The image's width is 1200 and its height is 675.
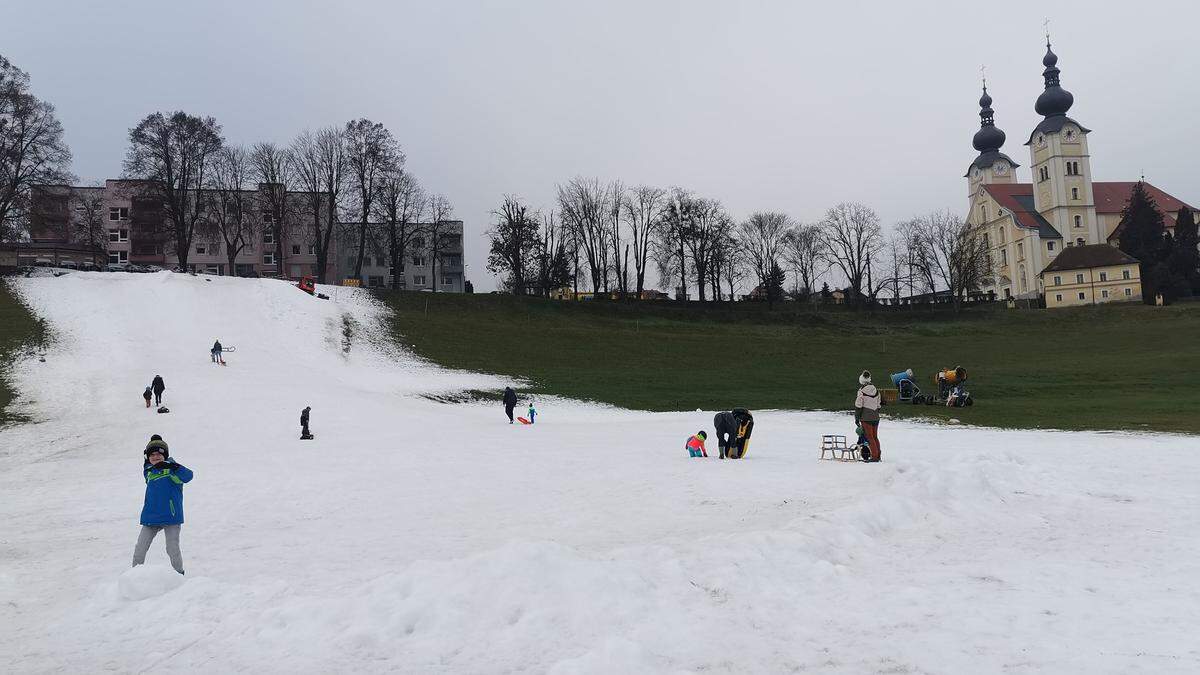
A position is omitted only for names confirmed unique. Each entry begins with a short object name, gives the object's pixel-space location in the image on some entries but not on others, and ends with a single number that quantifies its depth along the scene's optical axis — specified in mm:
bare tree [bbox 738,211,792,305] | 102188
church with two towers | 98312
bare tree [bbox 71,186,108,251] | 75875
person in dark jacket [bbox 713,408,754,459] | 17859
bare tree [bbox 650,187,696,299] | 90500
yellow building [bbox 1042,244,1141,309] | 85062
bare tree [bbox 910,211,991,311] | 88375
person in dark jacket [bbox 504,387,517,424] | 29406
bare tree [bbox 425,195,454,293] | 82125
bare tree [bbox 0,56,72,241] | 51438
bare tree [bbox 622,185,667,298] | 91500
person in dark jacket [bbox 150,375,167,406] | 28406
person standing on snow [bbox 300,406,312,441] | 23547
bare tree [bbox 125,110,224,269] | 62531
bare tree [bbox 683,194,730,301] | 89812
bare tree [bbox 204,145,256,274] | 66812
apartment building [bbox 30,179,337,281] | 65938
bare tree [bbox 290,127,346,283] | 69875
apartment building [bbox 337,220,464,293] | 92050
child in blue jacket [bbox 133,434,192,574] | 8086
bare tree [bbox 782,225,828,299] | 104750
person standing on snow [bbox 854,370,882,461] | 16203
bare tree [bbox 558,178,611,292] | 87812
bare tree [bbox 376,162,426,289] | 72062
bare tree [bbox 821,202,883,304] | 99906
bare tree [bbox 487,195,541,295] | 84000
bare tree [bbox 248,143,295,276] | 68125
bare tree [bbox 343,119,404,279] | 70000
